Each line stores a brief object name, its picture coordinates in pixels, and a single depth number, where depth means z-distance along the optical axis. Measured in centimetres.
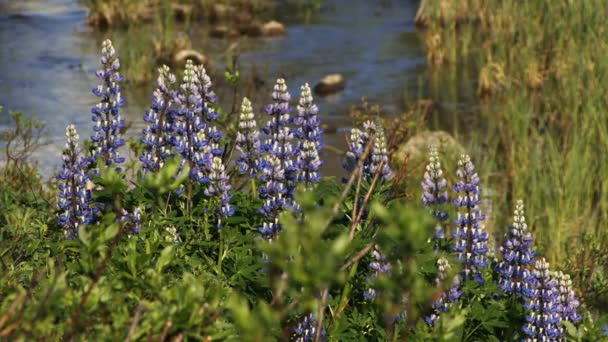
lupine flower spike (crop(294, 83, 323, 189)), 723
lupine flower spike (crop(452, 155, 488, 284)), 717
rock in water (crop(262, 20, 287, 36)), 2723
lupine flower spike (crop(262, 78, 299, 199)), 733
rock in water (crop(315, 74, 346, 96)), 2147
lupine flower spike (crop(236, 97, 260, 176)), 801
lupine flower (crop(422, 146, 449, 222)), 733
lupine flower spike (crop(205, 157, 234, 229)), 710
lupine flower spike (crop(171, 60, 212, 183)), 760
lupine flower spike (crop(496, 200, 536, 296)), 711
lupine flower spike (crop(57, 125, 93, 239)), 746
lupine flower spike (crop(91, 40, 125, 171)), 784
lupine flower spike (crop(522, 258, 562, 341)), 689
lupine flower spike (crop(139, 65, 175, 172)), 787
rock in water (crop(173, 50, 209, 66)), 2306
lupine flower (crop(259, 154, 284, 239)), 712
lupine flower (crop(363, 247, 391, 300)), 666
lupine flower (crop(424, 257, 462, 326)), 680
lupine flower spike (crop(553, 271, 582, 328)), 712
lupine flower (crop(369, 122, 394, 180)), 714
